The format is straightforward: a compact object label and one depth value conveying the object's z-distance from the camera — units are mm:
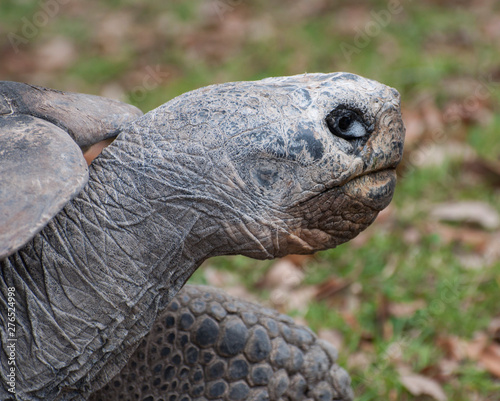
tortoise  3283
